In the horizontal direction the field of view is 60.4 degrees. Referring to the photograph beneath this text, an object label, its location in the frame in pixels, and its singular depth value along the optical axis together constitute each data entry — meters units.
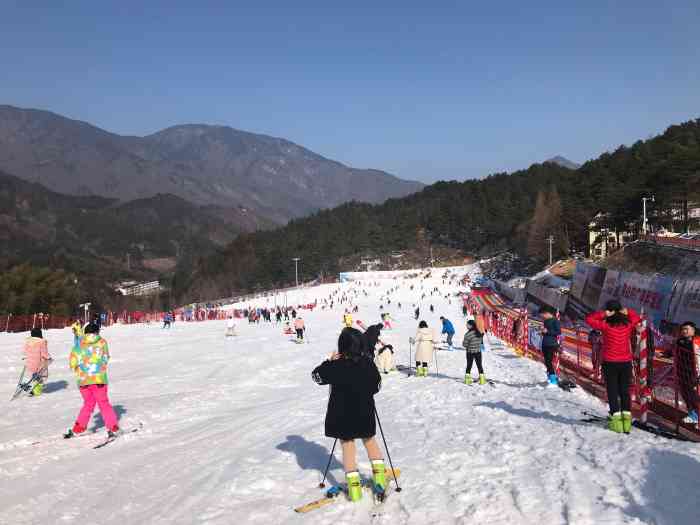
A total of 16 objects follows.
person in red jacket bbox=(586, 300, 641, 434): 6.70
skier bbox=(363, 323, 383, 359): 11.77
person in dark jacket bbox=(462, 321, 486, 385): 11.80
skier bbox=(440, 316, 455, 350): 20.89
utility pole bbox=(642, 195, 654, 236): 51.30
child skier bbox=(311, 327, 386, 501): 5.14
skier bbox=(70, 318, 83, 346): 21.02
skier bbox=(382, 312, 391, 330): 32.62
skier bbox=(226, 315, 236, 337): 28.72
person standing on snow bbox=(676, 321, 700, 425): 7.21
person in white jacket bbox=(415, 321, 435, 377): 13.89
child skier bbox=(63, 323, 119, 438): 7.88
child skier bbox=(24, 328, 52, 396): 11.54
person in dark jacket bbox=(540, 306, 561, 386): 10.82
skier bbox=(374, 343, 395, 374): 14.99
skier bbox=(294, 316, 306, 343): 25.06
